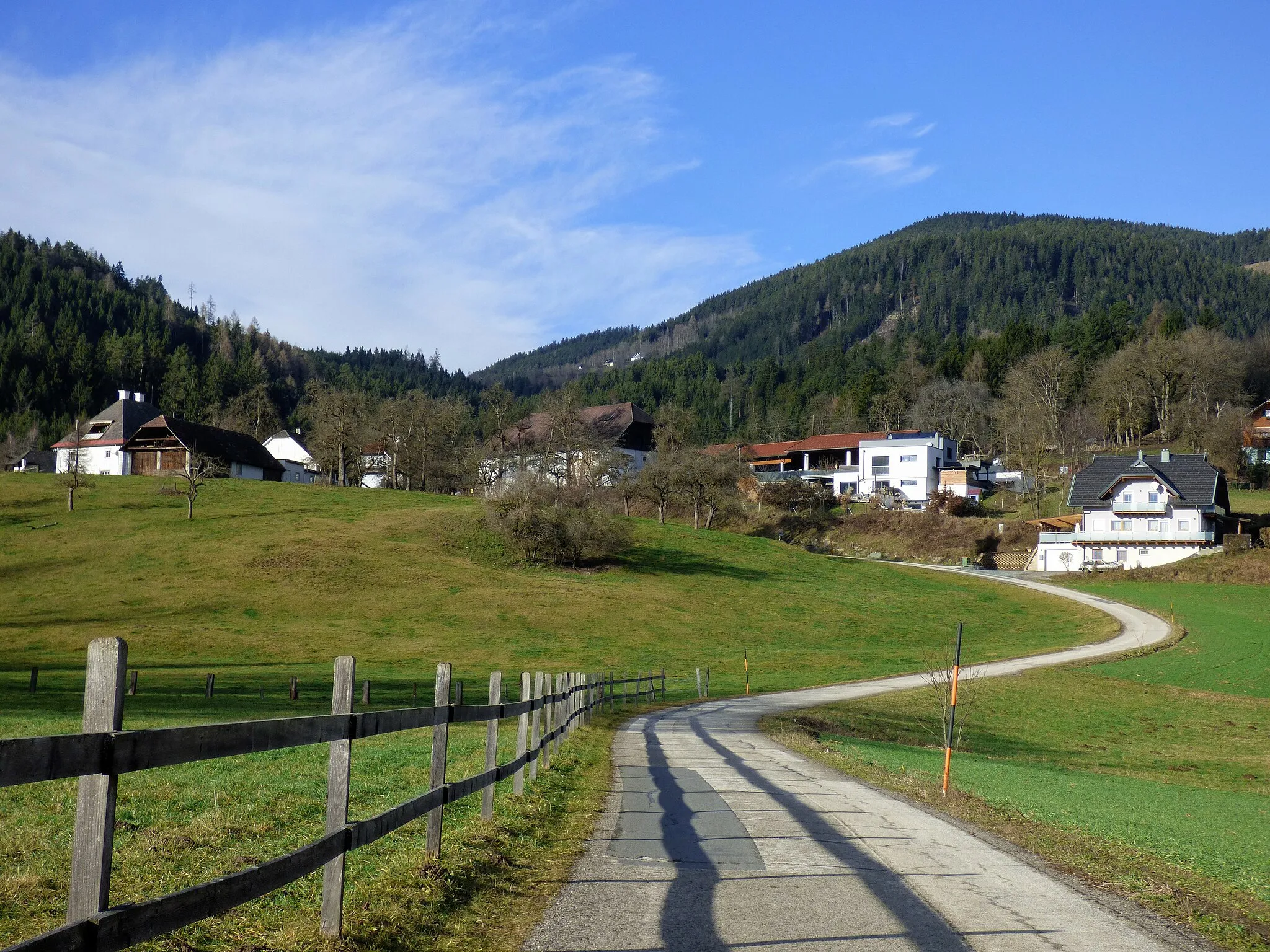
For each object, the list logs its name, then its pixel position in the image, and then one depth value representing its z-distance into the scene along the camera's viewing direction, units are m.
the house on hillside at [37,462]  129.00
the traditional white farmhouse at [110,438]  117.81
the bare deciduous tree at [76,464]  76.31
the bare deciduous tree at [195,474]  75.56
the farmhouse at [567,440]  96.06
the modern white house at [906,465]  119.38
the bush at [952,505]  104.69
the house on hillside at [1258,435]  117.81
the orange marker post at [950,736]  14.49
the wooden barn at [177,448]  106.81
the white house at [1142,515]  84.81
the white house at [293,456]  134.75
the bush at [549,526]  70.06
